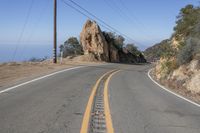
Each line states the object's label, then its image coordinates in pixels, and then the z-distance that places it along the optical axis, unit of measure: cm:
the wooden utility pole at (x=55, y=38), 2250
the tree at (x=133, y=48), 5105
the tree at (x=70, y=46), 4409
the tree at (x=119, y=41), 4149
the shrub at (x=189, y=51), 1447
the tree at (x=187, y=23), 1936
